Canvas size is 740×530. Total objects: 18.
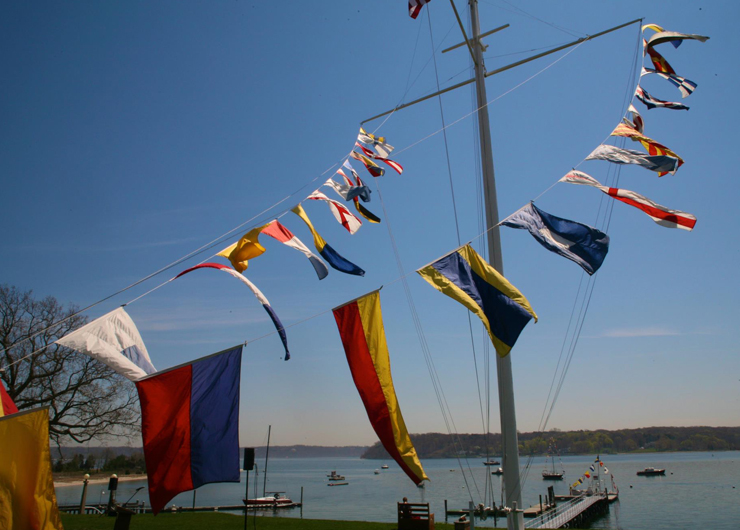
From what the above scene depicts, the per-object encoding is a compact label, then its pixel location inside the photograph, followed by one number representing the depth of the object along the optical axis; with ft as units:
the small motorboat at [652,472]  273.95
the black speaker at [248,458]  39.86
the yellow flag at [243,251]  23.50
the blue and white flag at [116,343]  19.11
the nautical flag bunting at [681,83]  36.32
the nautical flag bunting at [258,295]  21.16
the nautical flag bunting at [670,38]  34.12
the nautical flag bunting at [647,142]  32.19
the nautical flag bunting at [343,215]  30.11
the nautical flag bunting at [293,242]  25.26
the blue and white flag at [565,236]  26.18
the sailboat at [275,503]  129.62
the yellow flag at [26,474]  15.65
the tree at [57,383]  75.46
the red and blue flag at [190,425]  18.38
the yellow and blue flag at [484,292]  23.52
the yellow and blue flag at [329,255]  26.39
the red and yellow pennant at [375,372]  21.91
